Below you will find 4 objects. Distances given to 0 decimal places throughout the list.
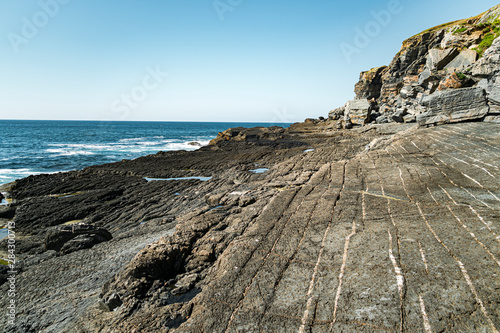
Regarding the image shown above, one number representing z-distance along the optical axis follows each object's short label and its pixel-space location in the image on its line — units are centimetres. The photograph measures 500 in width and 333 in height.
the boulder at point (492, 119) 1505
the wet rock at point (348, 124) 4112
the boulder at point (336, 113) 5786
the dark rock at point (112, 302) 554
